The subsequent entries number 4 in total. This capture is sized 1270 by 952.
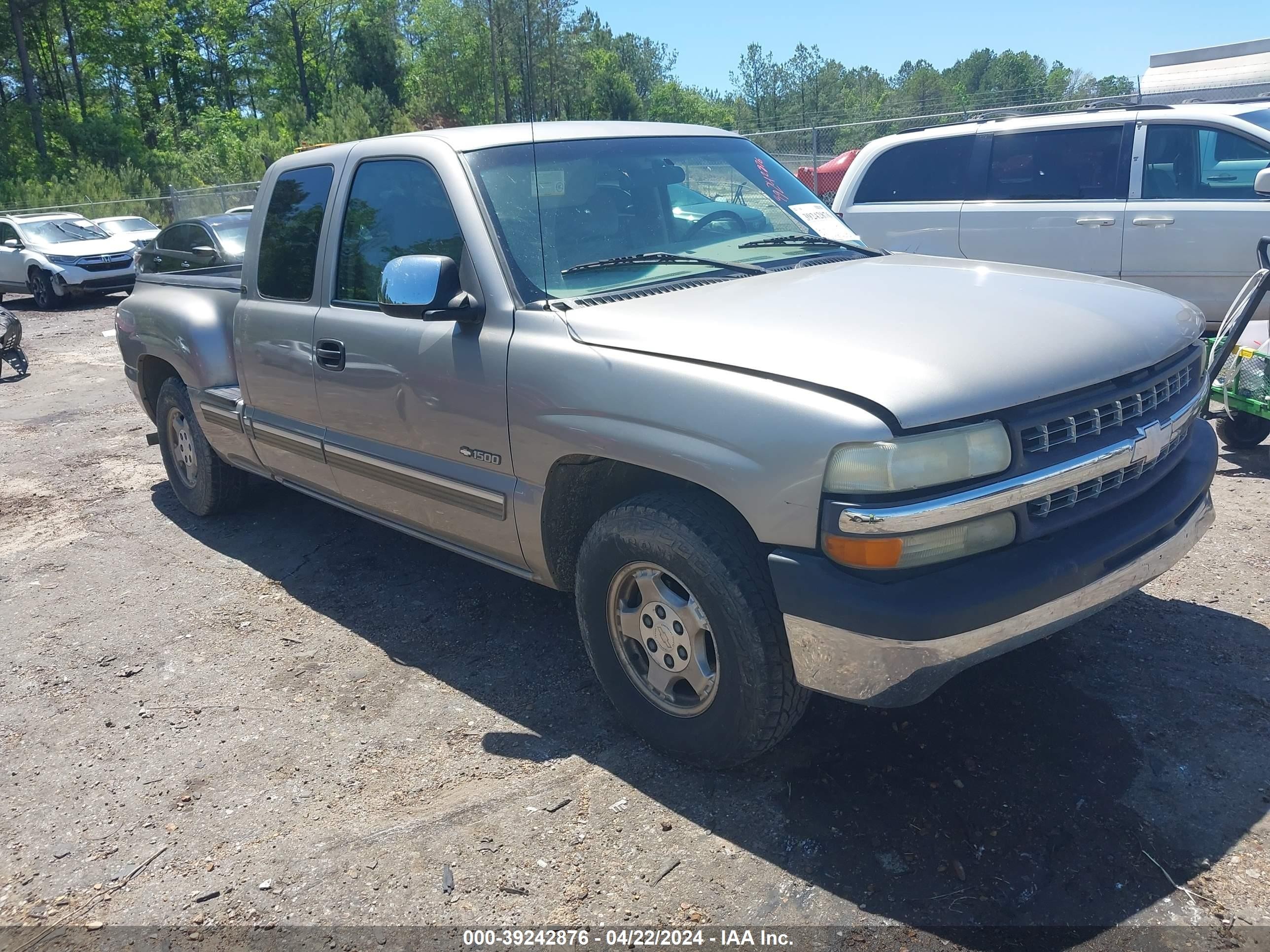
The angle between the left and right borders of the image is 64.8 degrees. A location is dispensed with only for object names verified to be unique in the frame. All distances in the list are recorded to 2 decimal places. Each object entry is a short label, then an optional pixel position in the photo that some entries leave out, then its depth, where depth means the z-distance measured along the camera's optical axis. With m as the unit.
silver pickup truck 2.53
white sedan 19.06
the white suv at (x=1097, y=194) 6.91
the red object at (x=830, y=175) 16.19
